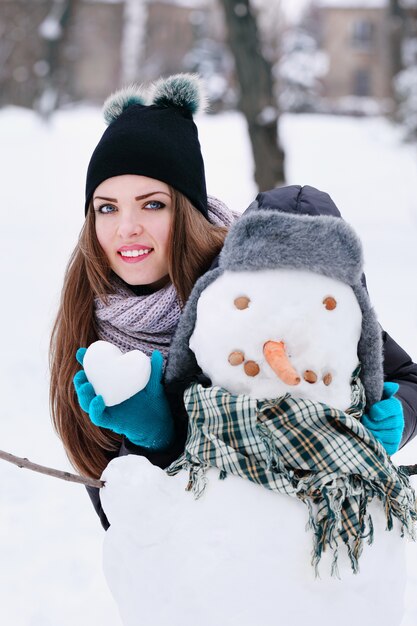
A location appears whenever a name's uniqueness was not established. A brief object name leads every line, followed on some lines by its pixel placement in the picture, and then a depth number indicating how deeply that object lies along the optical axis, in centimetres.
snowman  155
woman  179
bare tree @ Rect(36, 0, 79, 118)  1658
